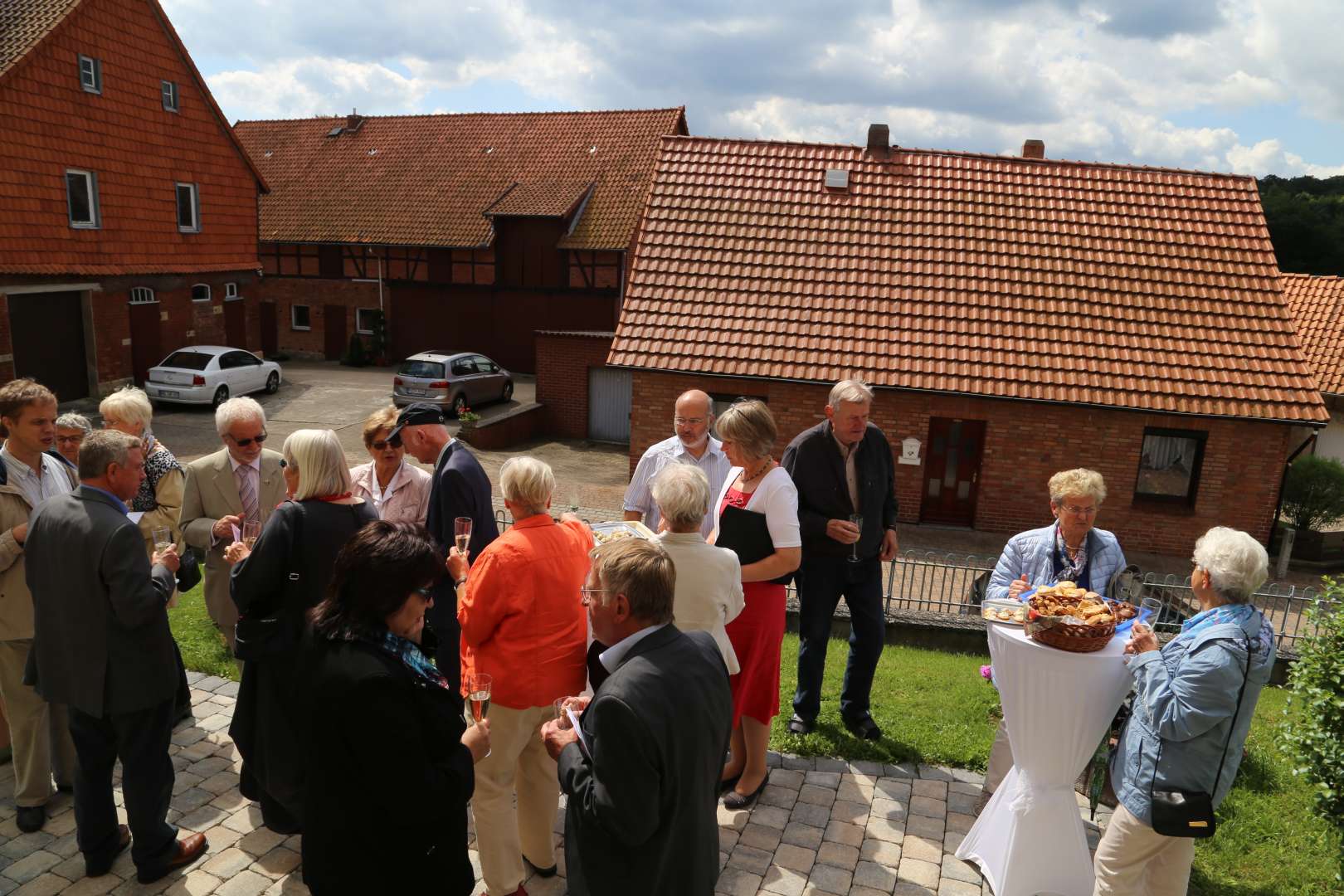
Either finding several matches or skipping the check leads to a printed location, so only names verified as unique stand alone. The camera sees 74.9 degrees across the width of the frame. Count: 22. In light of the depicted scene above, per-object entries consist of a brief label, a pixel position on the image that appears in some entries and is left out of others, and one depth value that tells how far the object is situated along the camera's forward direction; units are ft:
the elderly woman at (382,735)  8.14
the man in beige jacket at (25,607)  14.28
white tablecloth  12.94
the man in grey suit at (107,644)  12.16
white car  65.16
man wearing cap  15.40
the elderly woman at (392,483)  17.01
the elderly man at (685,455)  18.48
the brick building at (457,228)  90.38
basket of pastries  12.51
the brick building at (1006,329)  43.96
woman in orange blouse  11.96
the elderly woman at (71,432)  16.97
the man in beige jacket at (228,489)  16.57
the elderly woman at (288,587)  12.12
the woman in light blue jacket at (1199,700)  11.18
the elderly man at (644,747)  8.43
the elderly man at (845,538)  17.26
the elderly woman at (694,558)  12.48
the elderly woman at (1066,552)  14.89
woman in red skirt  15.05
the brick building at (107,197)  57.16
